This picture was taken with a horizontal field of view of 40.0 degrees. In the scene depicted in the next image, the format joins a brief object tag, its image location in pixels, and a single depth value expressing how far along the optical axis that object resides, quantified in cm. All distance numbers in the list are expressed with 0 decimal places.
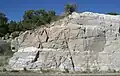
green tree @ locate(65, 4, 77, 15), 2848
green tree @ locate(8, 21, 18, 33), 3394
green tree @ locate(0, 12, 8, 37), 3437
